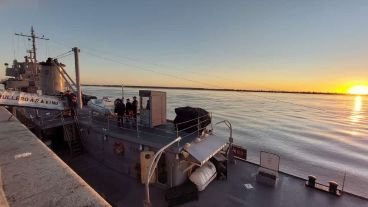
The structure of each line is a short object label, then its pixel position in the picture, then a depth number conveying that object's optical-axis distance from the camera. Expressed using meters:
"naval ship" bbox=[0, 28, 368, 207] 9.91
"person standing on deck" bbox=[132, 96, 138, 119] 14.16
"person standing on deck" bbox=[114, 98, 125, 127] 13.55
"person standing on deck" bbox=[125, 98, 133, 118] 14.11
